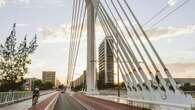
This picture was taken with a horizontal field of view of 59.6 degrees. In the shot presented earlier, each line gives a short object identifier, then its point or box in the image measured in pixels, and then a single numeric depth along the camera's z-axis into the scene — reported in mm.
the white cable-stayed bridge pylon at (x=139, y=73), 11158
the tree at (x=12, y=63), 16930
